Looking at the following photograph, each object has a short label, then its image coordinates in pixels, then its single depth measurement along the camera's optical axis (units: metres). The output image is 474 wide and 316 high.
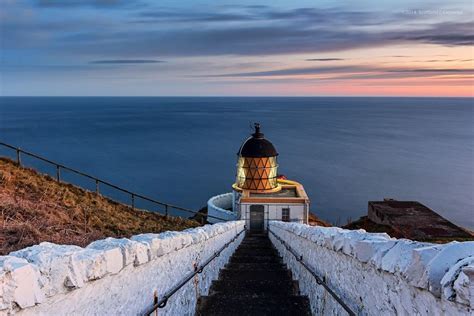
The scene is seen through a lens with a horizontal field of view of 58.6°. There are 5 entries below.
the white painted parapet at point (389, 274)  2.08
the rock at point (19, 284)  2.12
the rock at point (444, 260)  2.14
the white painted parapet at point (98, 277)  2.25
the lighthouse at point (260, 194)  22.66
